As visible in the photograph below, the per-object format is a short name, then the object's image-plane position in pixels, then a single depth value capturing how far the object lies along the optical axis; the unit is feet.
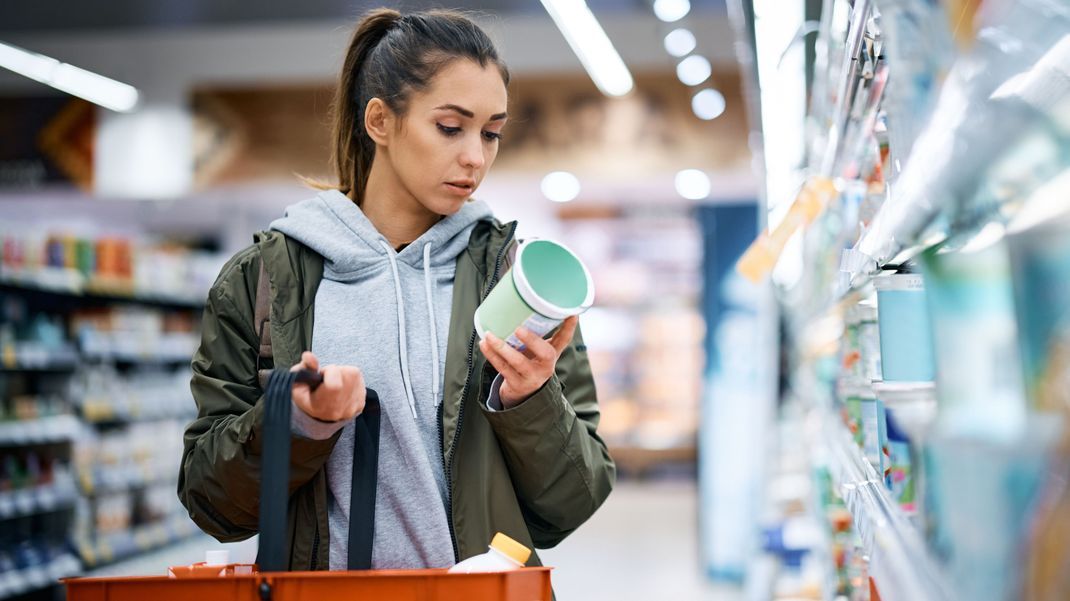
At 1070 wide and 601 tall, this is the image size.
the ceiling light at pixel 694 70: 25.93
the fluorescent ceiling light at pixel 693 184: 30.22
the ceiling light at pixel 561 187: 29.48
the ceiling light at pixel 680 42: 22.47
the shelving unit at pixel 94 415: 17.80
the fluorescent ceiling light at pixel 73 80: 27.33
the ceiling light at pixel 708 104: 28.12
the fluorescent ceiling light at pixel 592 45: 18.63
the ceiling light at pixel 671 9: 19.89
